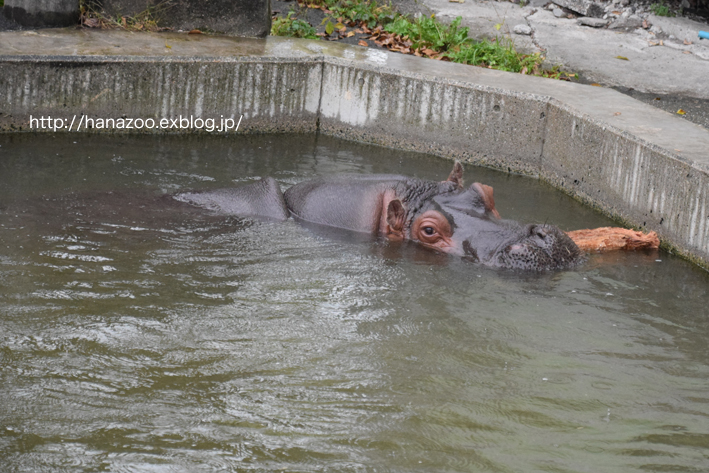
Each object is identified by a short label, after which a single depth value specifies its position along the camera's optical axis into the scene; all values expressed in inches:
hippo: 407.2
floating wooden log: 451.8
